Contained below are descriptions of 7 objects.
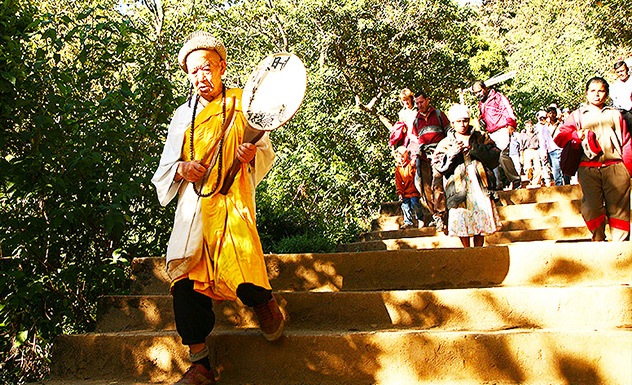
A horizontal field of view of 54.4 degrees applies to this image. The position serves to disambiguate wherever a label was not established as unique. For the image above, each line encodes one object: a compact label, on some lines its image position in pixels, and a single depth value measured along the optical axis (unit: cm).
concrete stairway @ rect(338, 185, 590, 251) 744
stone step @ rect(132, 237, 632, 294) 417
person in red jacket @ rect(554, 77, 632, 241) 540
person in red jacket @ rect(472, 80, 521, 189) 857
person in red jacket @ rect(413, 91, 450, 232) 761
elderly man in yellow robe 350
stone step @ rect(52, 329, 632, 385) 326
